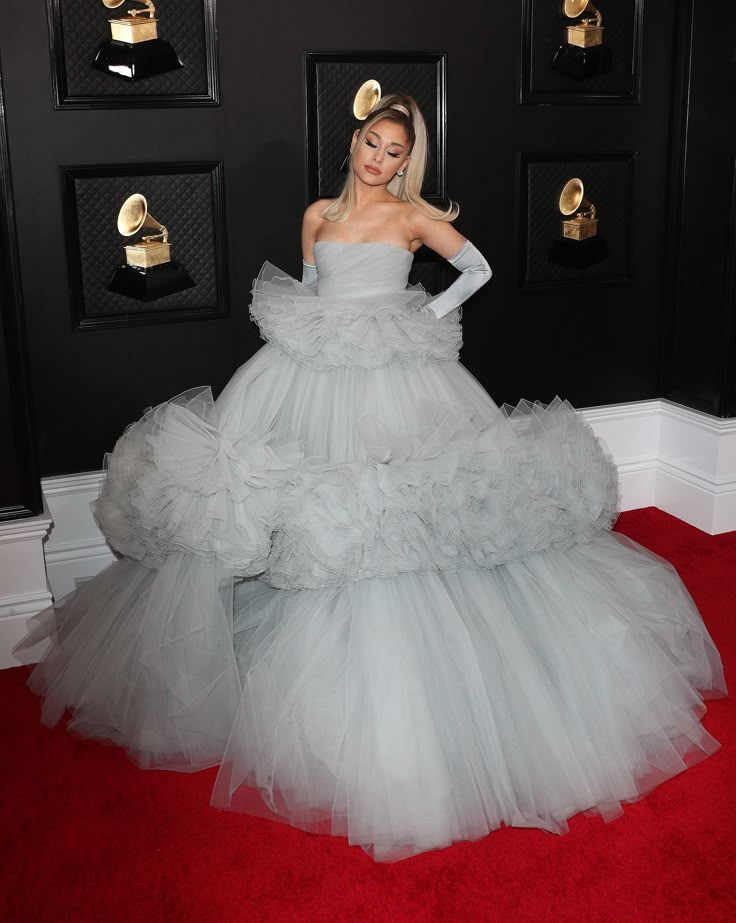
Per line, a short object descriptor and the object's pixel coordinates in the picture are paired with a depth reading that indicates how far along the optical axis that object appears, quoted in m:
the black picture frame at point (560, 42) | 3.86
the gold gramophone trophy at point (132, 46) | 3.24
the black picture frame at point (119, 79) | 3.22
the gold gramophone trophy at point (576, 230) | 4.09
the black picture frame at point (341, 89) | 3.57
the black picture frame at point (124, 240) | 3.39
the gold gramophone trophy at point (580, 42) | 3.88
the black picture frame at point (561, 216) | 4.03
